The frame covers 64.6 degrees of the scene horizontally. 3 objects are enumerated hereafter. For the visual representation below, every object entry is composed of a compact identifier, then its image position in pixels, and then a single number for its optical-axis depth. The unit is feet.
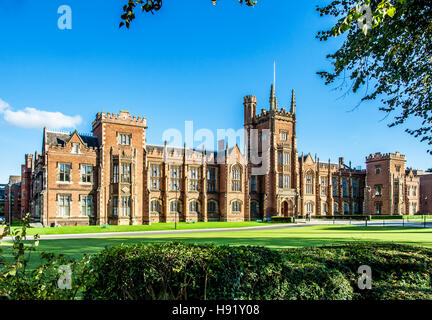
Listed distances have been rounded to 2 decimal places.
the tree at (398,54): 34.50
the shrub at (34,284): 15.29
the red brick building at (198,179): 128.26
